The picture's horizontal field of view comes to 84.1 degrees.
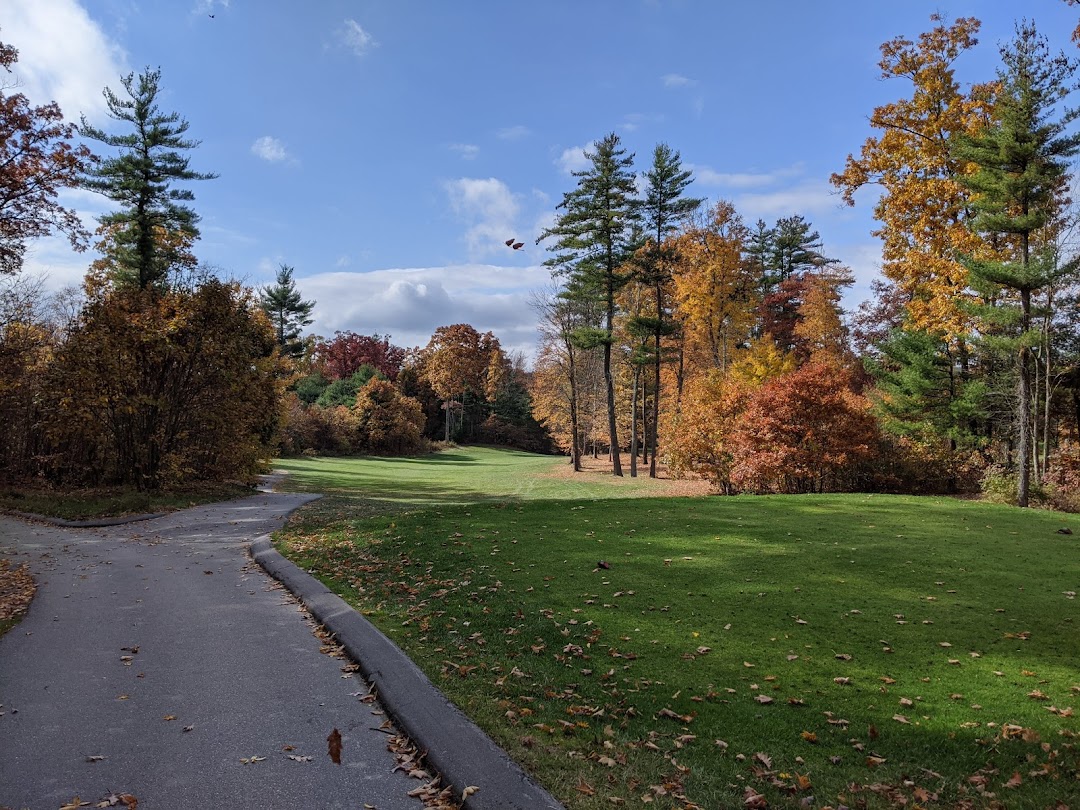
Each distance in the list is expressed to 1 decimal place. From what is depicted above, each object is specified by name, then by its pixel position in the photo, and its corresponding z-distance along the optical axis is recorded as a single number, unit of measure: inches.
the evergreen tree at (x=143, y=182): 985.5
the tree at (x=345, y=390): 2154.3
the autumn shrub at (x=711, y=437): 729.8
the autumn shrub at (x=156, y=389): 558.4
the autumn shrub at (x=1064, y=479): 588.7
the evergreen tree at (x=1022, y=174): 574.2
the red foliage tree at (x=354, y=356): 2957.7
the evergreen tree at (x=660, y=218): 1096.2
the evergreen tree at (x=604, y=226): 1104.8
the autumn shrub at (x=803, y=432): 629.3
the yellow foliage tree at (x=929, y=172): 700.0
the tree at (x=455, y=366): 2464.3
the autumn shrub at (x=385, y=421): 1920.5
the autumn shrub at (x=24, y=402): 596.7
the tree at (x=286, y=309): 1992.9
